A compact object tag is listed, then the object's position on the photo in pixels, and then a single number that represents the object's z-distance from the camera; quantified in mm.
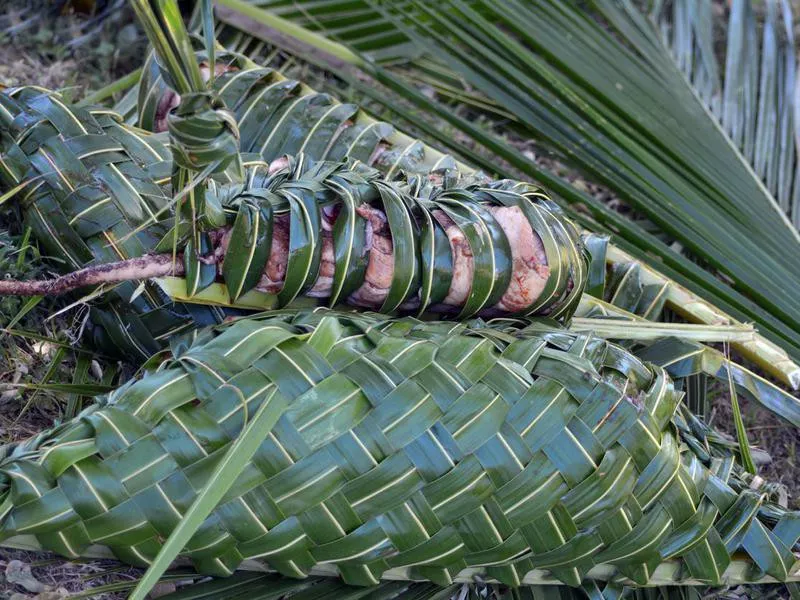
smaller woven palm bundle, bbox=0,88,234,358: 1098
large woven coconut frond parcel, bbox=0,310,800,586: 863
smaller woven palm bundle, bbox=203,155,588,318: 1013
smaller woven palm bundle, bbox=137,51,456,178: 1385
